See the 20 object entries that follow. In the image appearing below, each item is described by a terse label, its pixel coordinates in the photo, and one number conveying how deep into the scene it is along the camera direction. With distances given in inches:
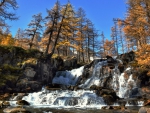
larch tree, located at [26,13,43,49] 1185.1
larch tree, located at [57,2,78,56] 1002.9
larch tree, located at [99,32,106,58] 1746.0
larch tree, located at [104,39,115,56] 1762.0
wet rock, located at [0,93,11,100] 625.8
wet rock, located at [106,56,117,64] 887.2
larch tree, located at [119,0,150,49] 520.7
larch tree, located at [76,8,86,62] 1238.9
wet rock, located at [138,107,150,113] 337.6
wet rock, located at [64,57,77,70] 997.6
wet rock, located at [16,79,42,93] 759.6
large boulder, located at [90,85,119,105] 560.2
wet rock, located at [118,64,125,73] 778.8
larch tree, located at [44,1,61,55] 964.3
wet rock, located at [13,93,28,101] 622.1
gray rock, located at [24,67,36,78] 803.6
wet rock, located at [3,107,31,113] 369.1
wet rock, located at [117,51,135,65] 915.3
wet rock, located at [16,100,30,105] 535.2
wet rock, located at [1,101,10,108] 477.1
